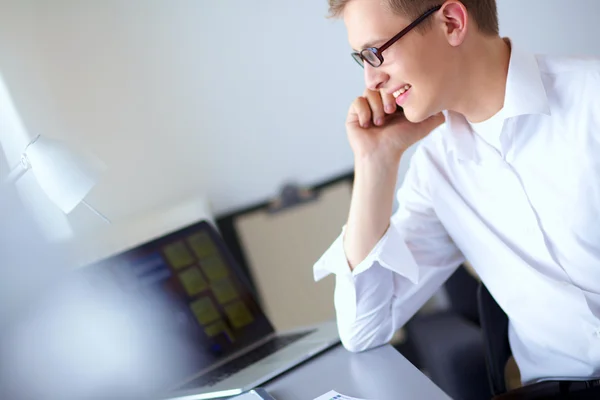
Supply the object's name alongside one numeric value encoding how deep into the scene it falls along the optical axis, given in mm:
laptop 1442
